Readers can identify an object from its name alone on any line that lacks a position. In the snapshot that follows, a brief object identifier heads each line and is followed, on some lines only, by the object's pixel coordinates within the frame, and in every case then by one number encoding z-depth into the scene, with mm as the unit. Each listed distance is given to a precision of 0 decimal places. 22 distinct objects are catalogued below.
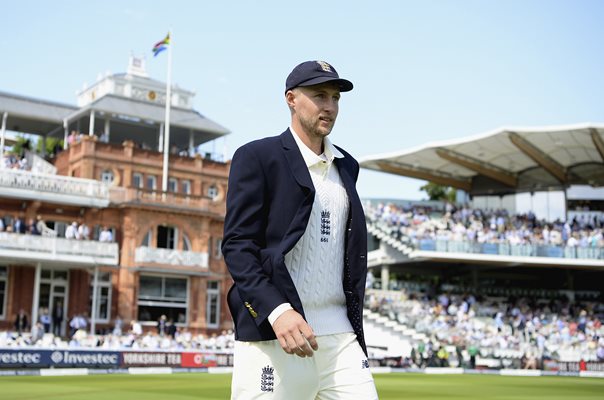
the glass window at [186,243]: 47938
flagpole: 48469
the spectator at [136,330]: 37406
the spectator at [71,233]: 41406
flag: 47875
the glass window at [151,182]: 50406
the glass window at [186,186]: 51312
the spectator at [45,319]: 38281
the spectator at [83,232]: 41759
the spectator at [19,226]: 40094
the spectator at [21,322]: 39156
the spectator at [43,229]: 40919
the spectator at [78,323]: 37922
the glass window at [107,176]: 48406
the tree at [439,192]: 68550
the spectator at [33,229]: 40531
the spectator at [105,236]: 42312
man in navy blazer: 3934
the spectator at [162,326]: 40719
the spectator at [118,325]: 38219
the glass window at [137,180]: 49719
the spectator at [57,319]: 41938
